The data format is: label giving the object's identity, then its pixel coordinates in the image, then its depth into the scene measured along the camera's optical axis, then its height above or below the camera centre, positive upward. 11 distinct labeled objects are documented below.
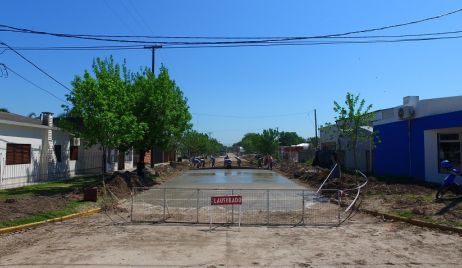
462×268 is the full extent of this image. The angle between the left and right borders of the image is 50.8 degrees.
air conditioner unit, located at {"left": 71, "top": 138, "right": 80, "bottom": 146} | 34.78 +1.36
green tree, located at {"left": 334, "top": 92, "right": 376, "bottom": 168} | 26.33 +2.25
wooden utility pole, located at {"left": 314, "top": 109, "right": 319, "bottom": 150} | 80.46 +6.12
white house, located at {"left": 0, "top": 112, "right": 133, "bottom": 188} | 25.77 +0.50
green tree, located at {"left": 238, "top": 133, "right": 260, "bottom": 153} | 76.06 +3.18
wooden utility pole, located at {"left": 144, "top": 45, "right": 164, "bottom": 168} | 41.85 +8.63
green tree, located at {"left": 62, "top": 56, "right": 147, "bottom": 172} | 24.22 +2.61
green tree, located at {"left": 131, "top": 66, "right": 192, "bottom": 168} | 32.59 +3.40
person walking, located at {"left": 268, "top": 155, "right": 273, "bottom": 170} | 54.36 -0.29
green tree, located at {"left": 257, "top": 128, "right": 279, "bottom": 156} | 70.31 +2.81
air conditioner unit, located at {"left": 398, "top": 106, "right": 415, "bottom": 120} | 29.17 +2.88
